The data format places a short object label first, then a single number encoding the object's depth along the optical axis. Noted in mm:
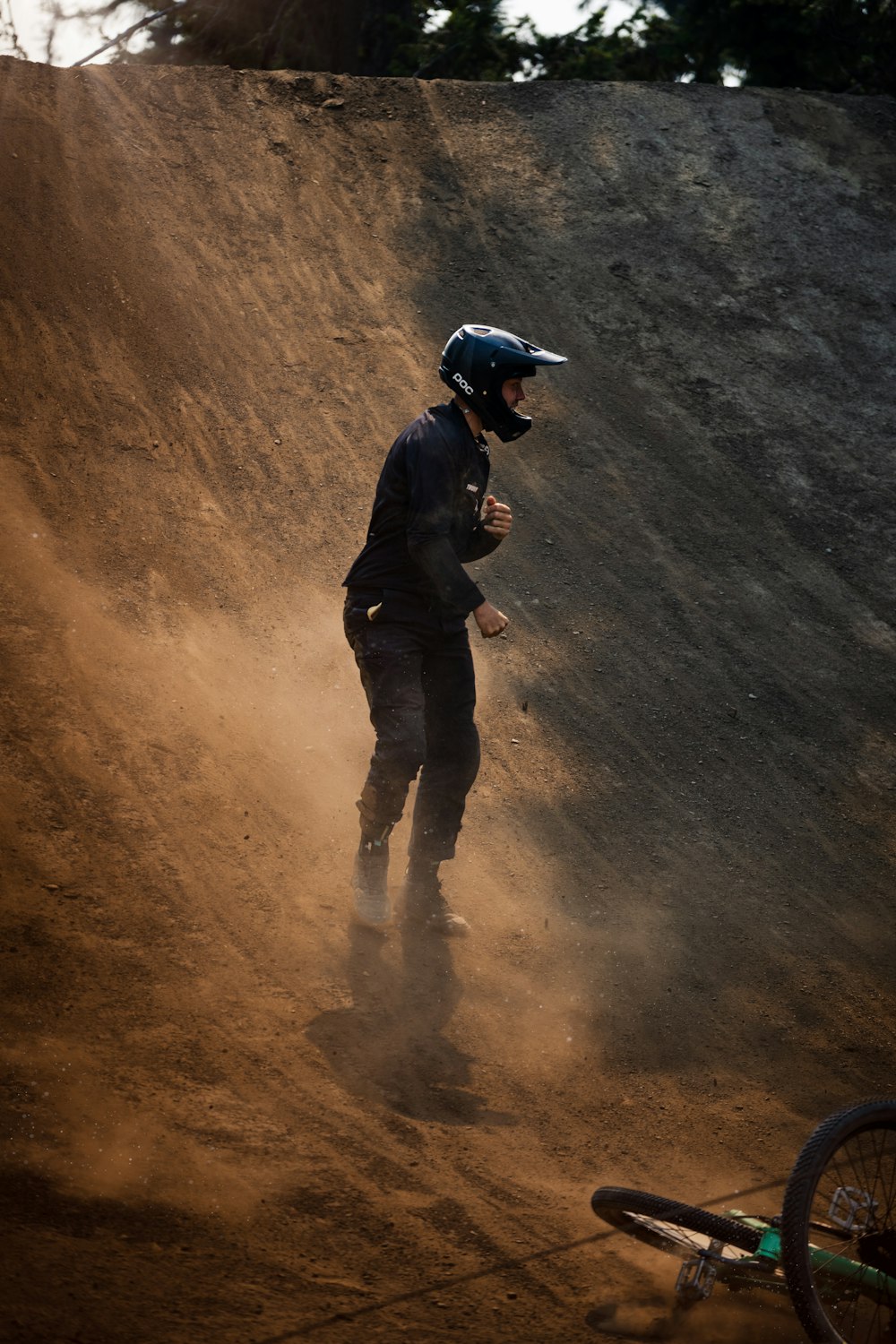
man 10047
